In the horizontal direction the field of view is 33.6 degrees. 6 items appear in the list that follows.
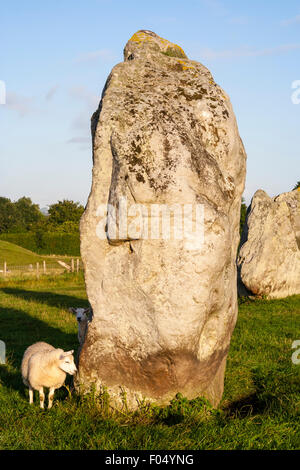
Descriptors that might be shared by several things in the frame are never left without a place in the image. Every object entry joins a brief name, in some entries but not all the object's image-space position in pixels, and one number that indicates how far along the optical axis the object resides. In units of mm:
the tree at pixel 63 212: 97250
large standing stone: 7000
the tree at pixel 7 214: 107875
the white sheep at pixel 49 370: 7211
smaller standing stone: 18672
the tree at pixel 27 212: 124912
